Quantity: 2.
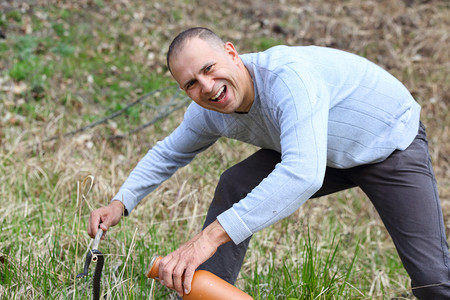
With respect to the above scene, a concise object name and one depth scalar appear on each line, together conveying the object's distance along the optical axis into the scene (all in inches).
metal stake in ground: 103.2
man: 98.5
